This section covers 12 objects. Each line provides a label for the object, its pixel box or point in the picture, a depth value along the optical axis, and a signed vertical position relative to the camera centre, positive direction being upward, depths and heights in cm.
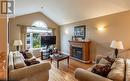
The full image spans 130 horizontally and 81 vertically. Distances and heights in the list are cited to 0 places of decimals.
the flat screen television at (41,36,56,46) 368 -5
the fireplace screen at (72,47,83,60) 324 -73
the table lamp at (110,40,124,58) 209 -20
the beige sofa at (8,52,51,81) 134 -76
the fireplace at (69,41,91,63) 304 -60
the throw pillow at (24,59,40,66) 169 -64
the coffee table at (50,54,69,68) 264 -79
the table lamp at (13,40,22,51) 291 -18
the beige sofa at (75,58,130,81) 102 -63
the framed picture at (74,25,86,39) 328 +45
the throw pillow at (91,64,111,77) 117 -61
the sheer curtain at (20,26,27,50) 340 +29
